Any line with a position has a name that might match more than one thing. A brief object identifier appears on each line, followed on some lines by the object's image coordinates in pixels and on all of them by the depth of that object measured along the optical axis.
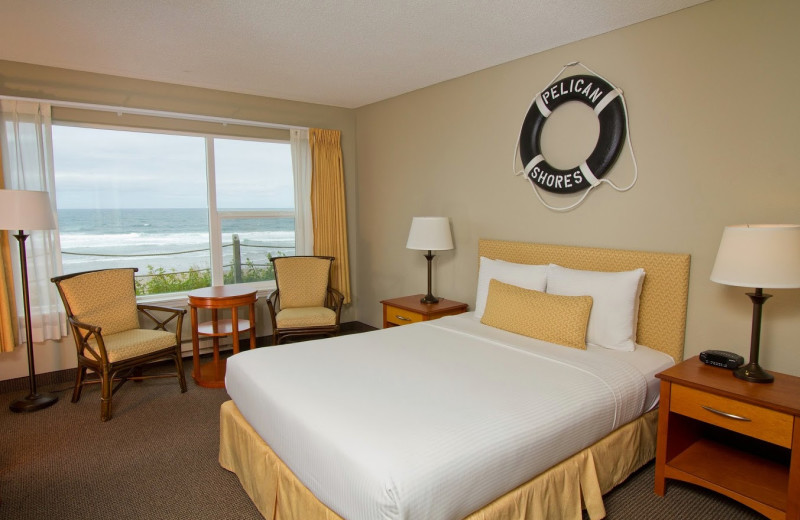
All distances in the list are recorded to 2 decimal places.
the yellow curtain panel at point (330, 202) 4.89
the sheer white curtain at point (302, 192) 4.79
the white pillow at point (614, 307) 2.68
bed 1.57
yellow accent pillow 2.69
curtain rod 3.64
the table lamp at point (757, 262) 1.98
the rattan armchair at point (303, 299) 4.07
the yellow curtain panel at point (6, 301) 3.47
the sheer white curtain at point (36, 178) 3.47
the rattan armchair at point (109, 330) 3.15
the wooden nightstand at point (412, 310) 3.73
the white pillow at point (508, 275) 3.12
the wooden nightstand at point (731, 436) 1.89
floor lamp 3.04
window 3.94
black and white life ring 2.90
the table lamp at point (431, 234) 3.82
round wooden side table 3.71
